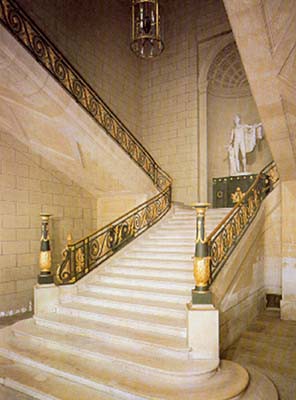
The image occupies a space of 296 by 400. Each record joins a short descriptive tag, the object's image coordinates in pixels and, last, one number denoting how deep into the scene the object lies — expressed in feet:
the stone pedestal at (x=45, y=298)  14.70
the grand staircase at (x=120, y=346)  9.32
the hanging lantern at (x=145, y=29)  17.66
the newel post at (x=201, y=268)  11.26
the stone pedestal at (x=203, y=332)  10.64
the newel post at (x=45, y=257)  15.33
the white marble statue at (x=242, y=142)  29.09
